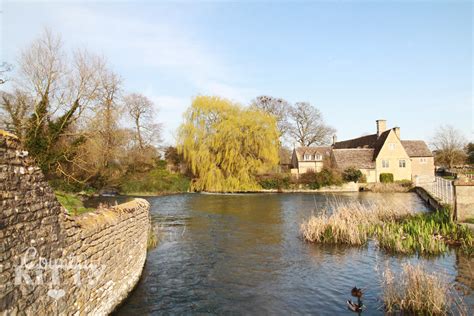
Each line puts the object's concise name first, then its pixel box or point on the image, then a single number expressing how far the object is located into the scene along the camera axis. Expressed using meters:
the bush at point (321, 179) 40.78
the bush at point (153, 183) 37.75
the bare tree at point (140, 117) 49.27
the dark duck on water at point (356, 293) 6.16
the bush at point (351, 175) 41.47
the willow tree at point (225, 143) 38.50
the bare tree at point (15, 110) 21.09
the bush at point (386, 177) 43.58
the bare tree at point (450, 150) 54.03
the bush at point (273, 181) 40.78
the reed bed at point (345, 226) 13.72
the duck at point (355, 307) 7.23
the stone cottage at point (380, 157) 45.25
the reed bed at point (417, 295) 6.93
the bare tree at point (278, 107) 56.78
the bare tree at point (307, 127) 57.41
